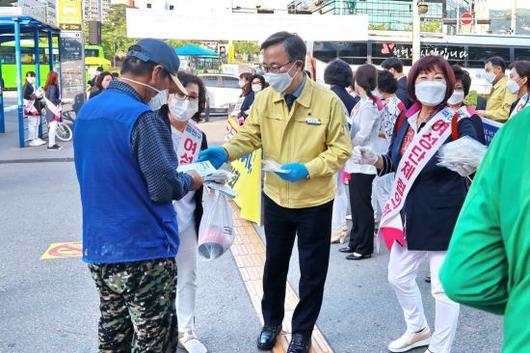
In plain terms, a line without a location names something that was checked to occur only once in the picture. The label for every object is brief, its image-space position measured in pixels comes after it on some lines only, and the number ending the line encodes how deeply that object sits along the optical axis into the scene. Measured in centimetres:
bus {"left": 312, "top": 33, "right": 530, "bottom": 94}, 2677
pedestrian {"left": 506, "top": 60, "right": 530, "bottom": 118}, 538
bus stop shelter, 1192
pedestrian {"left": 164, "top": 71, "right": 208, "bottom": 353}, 328
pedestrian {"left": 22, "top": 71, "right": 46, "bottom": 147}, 1251
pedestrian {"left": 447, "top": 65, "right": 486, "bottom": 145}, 432
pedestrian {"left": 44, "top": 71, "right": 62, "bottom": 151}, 1222
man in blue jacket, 221
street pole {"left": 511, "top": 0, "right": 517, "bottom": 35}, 4478
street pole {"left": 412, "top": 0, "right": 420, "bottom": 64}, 2064
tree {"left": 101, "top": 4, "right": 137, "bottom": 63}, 4834
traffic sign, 3112
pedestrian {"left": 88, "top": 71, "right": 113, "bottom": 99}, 982
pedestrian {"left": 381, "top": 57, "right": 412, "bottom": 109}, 753
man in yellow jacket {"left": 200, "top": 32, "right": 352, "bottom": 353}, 312
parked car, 2020
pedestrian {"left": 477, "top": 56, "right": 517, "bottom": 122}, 656
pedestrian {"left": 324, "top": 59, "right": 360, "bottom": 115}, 532
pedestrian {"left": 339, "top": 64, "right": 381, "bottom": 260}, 520
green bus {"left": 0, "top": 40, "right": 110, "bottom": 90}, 2761
